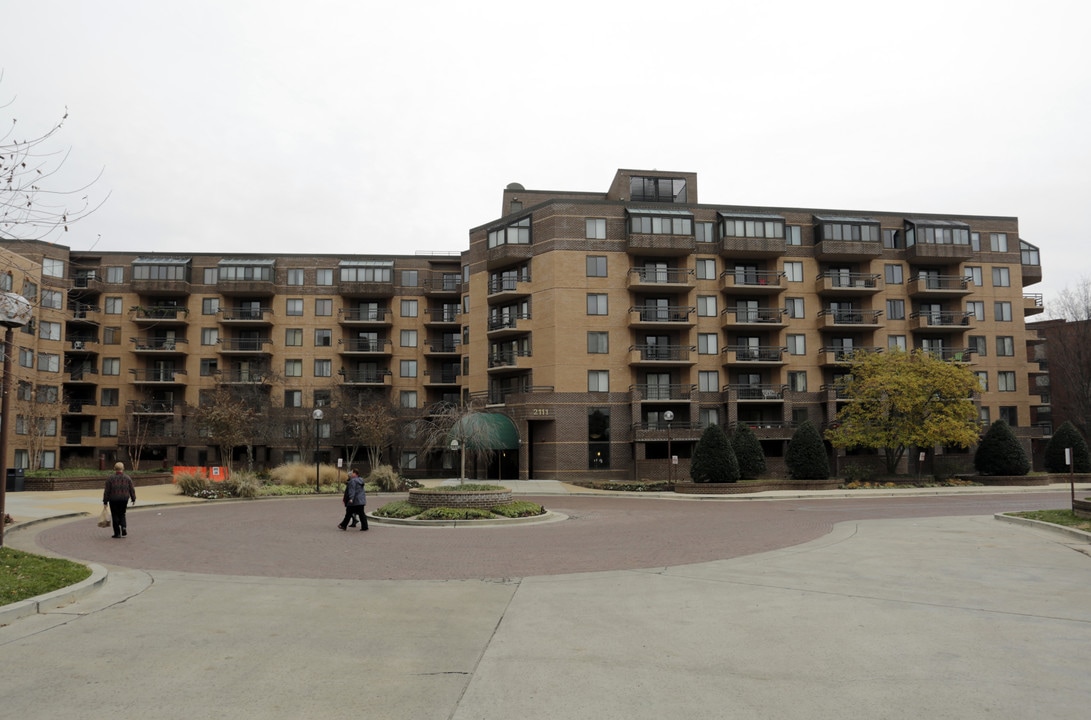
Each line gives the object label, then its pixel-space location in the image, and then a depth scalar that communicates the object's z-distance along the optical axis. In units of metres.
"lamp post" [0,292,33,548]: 12.73
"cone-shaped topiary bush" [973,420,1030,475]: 43.03
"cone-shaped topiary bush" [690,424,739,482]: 36.56
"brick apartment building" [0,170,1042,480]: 49.59
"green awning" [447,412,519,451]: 47.59
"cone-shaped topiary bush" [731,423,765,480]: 39.25
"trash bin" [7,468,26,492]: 32.44
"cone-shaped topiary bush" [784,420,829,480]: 39.12
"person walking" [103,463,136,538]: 16.70
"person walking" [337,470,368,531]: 18.64
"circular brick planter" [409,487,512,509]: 20.98
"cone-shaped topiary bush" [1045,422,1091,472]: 44.16
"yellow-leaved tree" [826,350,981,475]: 42.50
